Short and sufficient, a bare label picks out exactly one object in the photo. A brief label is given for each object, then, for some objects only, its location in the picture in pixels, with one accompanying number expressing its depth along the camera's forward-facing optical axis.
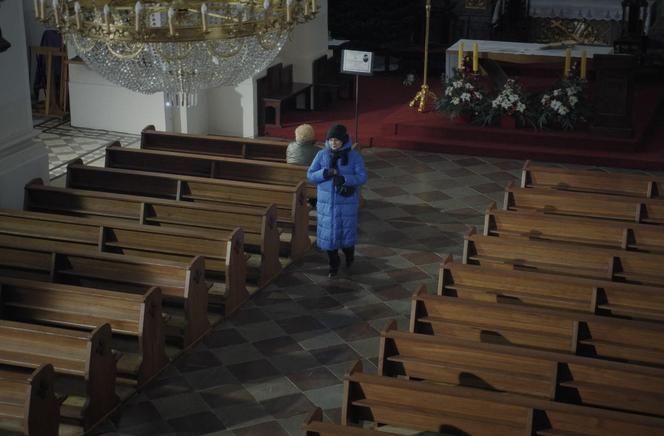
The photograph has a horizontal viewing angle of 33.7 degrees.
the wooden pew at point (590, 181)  10.14
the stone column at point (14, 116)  10.05
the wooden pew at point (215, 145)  11.55
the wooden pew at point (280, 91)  14.72
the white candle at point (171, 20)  5.41
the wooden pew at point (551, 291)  7.59
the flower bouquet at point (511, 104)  13.90
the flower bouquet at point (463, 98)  14.15
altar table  15.03
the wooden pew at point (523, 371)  6.32
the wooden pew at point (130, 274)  8.16
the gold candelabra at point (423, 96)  15.08
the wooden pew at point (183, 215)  9.50
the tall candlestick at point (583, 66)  13.98
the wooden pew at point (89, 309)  7.53
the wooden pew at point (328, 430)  5.58
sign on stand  12.77
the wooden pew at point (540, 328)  6.98
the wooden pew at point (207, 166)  10.80
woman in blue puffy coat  9.51
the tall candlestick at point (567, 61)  14.13
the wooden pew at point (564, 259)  8.25
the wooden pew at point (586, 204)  9.47
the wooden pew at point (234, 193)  10.13
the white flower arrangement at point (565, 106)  13.78
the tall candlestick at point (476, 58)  14.48
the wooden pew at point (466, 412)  5.80
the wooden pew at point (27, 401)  6.37
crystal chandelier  5.59
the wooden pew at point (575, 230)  8.84
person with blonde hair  10.66
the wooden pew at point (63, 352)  6.98
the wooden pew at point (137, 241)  8.83
